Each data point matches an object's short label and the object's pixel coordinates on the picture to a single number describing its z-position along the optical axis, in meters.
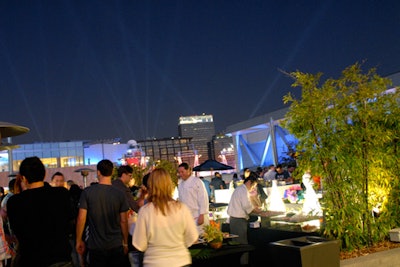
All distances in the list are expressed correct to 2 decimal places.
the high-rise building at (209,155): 183.56
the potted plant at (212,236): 5.59
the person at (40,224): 3.64
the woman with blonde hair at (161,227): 3.45
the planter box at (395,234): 6.36
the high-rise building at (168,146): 122.88
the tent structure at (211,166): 18.26
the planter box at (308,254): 4.86
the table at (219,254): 5.38
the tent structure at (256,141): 37.72
